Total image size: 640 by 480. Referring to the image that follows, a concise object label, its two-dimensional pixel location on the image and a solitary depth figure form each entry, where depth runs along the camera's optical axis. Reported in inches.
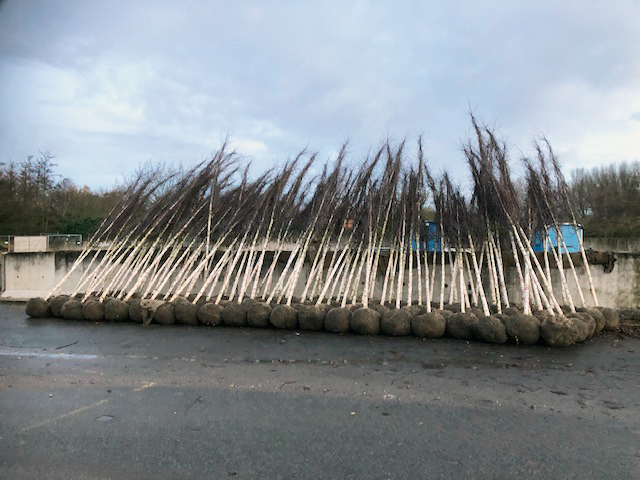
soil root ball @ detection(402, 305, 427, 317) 329.2
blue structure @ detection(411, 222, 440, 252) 426.9
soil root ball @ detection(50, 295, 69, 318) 405.7
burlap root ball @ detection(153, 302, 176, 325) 373.4
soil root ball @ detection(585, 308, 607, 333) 319.6
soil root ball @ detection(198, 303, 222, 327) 363.6
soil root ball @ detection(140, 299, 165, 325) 374.9
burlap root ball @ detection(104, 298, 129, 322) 384.2
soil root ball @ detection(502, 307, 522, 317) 307.0
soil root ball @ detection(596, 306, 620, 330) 326.3
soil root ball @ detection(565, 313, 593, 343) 285.3
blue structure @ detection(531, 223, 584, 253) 399.2
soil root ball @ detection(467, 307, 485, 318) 322.0
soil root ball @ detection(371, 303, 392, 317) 332.2
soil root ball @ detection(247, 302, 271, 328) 353.1
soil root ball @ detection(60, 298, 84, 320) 394.9
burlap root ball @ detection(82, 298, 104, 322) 388.2
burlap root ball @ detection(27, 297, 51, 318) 404.8
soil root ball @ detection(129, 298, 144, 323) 376.8
